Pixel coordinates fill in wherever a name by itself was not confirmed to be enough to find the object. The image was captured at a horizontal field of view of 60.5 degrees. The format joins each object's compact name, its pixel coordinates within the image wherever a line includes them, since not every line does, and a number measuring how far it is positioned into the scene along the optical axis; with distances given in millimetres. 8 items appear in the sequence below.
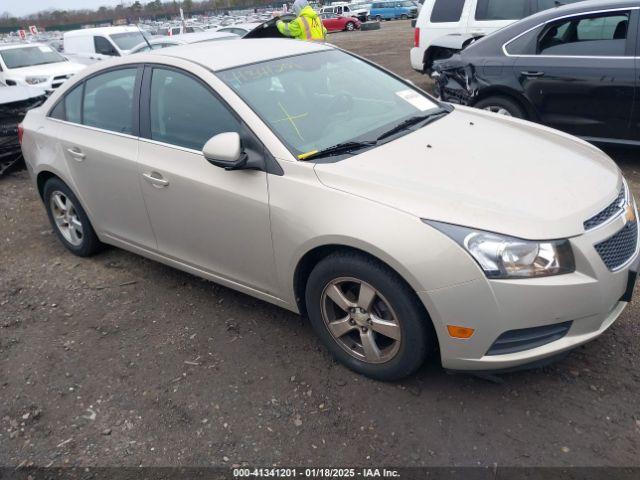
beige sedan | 2377
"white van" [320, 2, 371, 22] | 38594
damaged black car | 5086
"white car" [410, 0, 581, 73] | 8031
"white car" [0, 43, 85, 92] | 11242
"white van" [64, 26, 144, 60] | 13648
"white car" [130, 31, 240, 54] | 12477
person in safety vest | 8248
